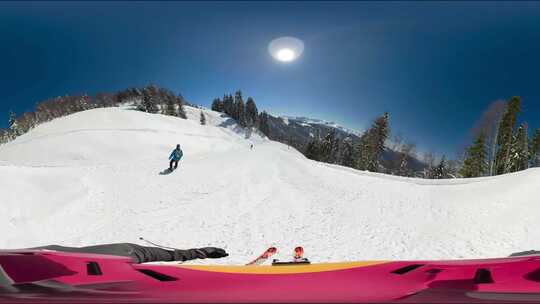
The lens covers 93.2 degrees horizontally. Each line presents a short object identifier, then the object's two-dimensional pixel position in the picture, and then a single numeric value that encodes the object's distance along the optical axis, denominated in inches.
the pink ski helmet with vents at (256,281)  80.0
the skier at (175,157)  788.6
